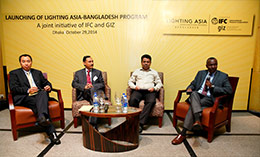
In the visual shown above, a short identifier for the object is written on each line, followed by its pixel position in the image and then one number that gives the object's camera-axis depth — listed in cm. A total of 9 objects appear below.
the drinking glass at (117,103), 245
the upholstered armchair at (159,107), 299
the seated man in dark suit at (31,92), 254
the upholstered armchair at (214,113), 251
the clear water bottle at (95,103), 229
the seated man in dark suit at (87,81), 304
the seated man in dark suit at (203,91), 257
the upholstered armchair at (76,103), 293
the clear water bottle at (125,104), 230
